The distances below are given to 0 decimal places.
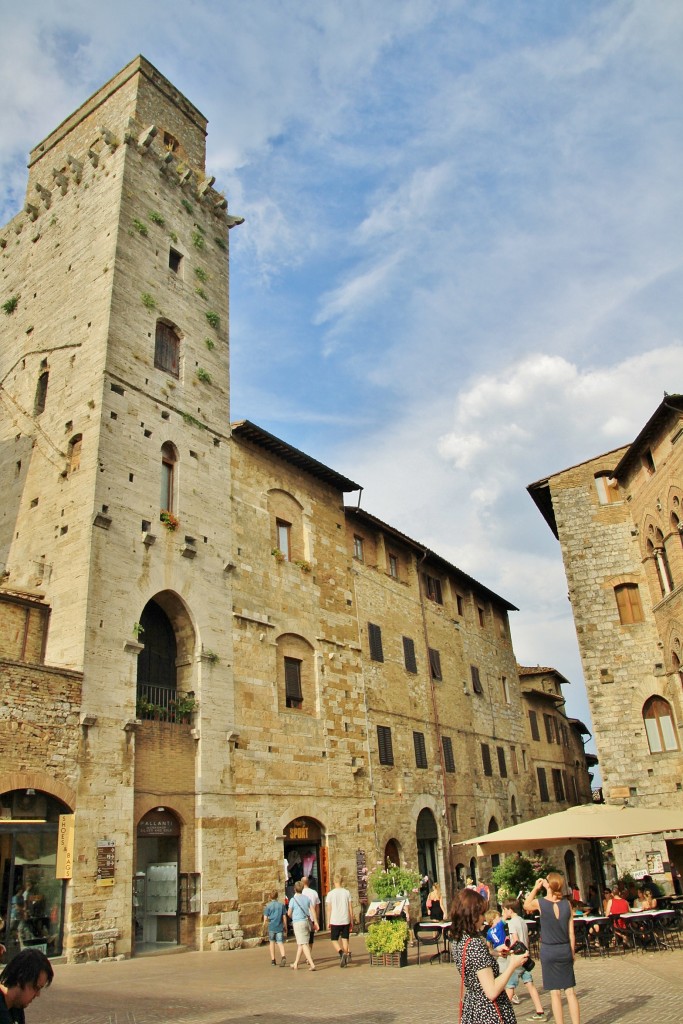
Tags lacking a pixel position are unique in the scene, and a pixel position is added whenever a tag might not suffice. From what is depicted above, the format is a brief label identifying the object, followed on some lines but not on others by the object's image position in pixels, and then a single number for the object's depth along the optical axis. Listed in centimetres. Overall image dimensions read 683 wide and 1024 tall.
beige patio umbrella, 1345
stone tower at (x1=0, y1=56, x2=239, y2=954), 1558
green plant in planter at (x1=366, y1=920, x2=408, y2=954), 1281
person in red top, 1298
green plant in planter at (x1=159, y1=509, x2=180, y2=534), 1828
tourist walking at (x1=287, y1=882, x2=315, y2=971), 1294
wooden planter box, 1297
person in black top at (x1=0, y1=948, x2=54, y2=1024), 382
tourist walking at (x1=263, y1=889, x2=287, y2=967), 1366
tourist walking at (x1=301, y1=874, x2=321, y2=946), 1317
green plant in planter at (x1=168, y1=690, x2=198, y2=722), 1727
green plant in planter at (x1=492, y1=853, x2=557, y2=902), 1900
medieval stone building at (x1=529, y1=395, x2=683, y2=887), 2002
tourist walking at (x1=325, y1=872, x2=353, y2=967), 1316
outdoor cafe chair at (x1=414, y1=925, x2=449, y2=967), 1317
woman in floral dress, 481
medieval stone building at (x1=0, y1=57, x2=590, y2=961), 1466
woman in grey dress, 691
